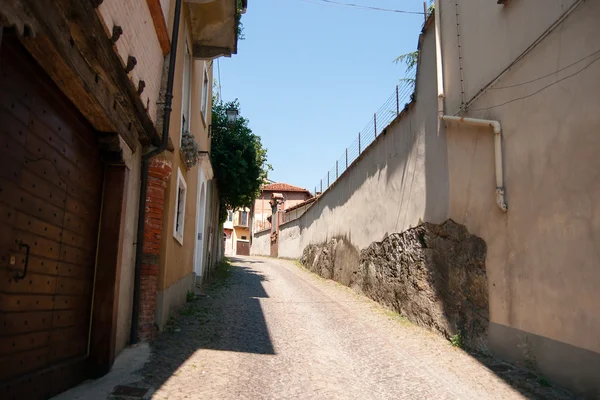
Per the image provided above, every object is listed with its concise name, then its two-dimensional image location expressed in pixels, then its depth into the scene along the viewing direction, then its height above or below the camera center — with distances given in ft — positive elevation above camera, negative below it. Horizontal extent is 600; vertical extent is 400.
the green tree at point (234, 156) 52.94 +11.78
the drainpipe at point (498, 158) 21.60 +5.05
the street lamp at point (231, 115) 46.91 +14.39
